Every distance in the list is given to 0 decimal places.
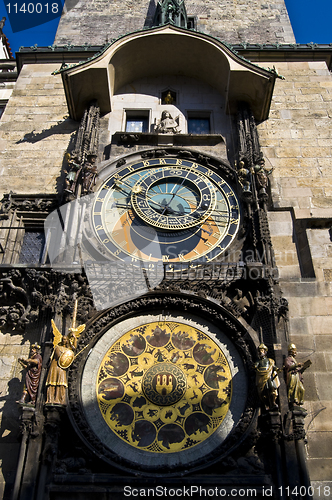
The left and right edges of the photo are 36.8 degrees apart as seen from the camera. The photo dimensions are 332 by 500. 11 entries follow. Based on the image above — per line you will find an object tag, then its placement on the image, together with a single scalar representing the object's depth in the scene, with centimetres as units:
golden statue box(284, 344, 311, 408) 711
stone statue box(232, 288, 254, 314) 812
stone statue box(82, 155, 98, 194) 984
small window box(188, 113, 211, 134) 1176
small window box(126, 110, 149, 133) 1178
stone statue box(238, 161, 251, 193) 987
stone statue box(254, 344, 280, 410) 699
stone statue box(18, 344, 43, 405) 717
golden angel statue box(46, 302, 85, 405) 710
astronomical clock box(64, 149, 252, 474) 702
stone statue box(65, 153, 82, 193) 982
